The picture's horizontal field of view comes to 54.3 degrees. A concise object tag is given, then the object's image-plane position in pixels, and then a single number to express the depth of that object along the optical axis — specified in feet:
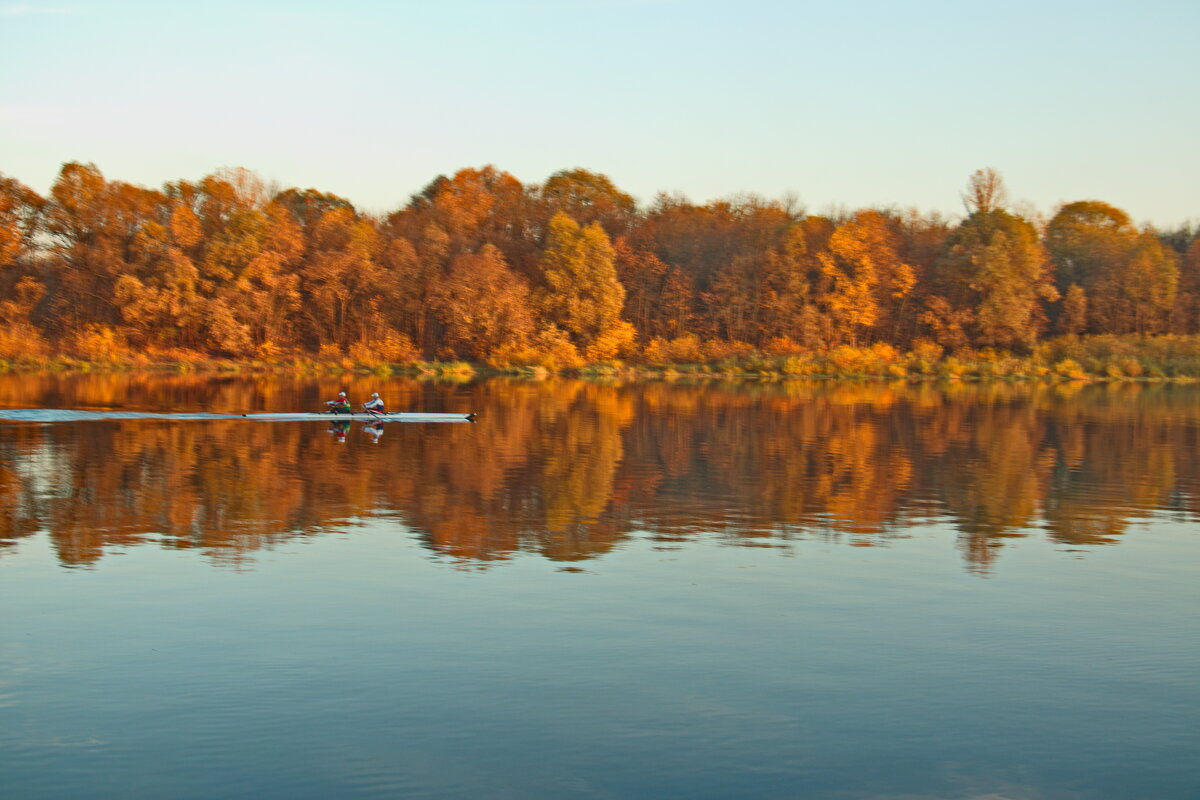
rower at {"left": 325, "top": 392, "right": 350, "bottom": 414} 128.26
